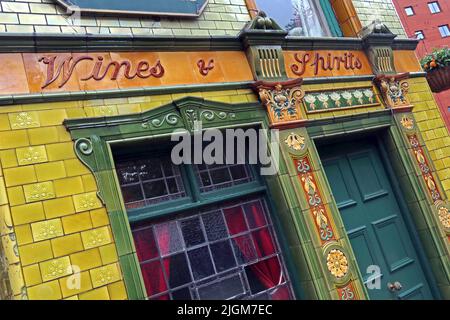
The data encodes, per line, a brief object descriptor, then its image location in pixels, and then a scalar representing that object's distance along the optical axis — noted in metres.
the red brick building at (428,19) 30.27
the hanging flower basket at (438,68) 6.44
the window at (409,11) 30.73
